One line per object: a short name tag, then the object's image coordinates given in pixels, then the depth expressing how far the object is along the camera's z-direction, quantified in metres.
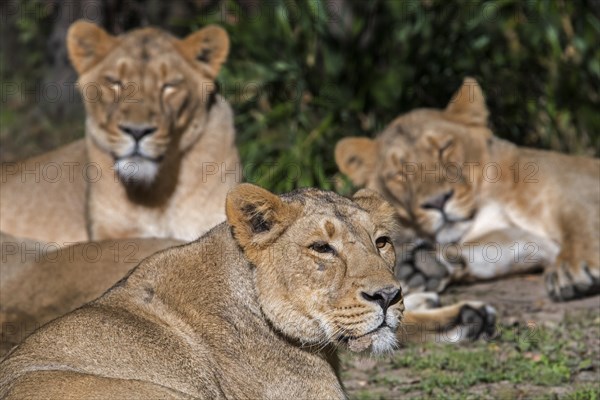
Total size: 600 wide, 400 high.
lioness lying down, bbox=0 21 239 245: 14.29
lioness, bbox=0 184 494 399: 8.62
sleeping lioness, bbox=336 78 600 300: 15.12
